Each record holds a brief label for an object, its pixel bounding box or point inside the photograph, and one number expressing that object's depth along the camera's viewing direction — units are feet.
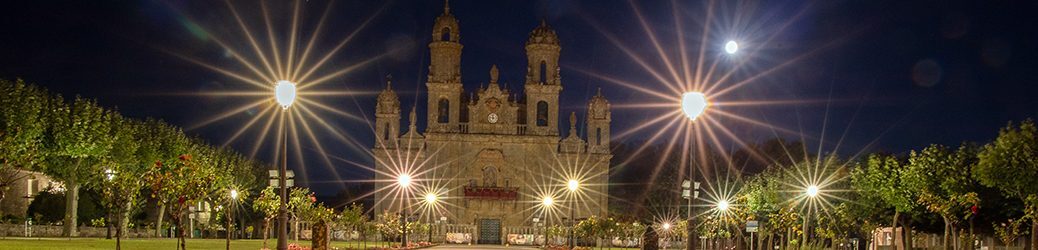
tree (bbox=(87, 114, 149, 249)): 233.35
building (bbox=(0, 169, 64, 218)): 282.21
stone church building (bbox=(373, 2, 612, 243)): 386.32
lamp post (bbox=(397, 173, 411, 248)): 219.00
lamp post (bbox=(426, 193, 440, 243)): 341.29
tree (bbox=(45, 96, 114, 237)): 210.59
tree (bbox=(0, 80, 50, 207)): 186.09
